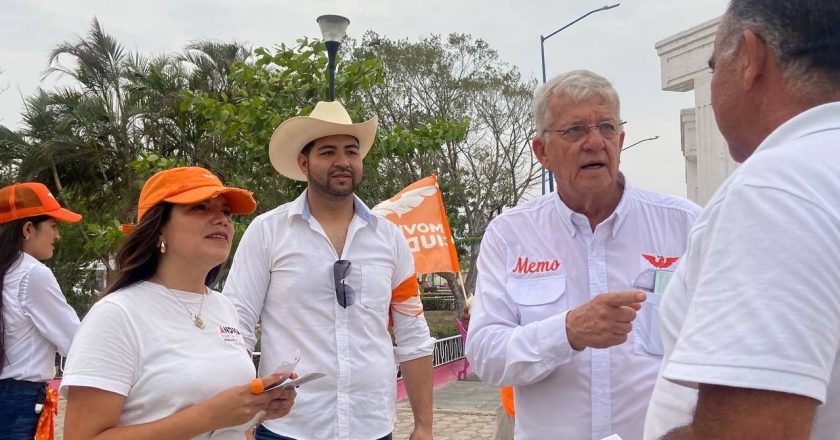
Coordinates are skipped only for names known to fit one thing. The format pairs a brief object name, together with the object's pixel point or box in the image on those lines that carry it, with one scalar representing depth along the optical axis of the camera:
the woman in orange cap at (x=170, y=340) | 2.19
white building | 9.47
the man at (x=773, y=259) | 0.89
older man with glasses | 2.23
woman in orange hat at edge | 4.08
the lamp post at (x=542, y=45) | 18.18
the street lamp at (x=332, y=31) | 8.04
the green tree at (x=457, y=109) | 22.89
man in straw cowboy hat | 3.23
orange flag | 8.05
